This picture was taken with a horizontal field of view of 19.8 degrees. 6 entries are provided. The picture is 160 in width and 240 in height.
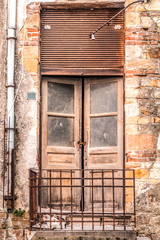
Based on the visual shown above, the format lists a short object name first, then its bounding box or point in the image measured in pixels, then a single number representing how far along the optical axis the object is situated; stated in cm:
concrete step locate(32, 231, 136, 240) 605
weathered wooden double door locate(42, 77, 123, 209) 724
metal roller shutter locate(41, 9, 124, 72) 735
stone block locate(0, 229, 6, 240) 680
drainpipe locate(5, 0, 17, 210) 688
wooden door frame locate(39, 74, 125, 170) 716
